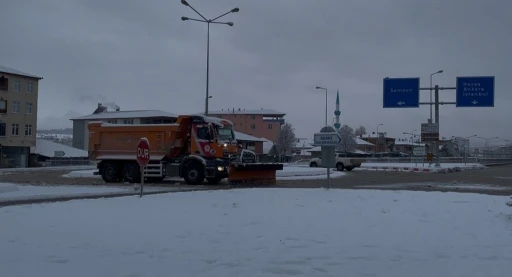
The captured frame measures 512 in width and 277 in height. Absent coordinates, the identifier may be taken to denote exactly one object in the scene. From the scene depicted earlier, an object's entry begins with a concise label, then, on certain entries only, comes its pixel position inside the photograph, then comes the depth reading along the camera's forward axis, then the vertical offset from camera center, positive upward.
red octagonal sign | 13.30 +0.11
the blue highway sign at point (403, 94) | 38.25 +5.11
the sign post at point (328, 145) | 15.59 +0.46
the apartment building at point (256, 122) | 130.00 +9.66
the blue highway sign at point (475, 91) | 36.50 +5.20
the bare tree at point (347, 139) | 118.57 +5.23
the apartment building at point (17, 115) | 64.12 +5.23
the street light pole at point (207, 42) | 27.71 +6.81
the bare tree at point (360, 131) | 191.77 +11.36
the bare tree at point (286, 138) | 112.12 +4.78
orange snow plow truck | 22.41 +0.19
